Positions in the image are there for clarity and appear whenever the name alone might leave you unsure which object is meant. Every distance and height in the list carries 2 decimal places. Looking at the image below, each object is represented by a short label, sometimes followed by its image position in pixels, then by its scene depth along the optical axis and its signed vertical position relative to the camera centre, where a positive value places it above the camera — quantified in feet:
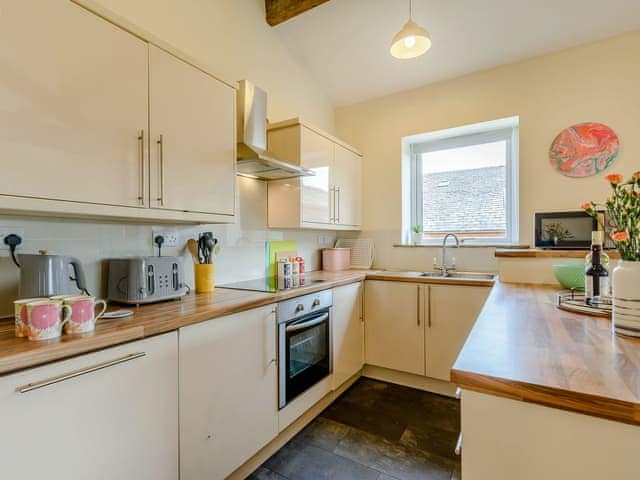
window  9.50 +1.72
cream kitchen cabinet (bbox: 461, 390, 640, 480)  1.93 -1.31
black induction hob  6.34 -0.96
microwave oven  7.09 +0.18
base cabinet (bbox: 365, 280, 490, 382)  7.76 -2.12
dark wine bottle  4.37 -0.51
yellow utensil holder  6.16 -0.72
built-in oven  5.90 -2.09
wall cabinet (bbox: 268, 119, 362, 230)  7.94 +1.43
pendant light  6.21 +3.85
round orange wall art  7.72 +2.13
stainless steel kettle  3.79 -0.41
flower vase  2.95 -0.55
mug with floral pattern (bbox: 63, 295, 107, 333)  3.37 -0.77
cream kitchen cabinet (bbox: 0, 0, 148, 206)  3.41 +1.59
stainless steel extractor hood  6.46 +2.13
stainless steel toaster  4.68 -0.59
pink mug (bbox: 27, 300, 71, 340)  3.15 -0.77
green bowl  5.64 -0.66
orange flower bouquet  2.99 +0.17
